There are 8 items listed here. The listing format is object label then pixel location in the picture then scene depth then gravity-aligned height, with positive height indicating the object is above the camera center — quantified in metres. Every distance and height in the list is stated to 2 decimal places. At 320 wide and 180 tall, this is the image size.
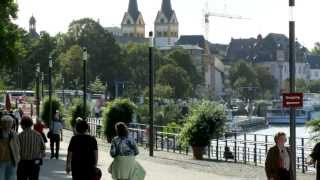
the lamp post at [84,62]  39.19 +1.67
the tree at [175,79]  139.50 +3.37
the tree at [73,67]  120.31 +4.52
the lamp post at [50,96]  50.79 +0.26
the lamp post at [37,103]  61.70 -0.19
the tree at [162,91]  131.00 +1.37
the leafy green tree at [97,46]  133.12 +8.12
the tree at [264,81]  192.50 +4.25
